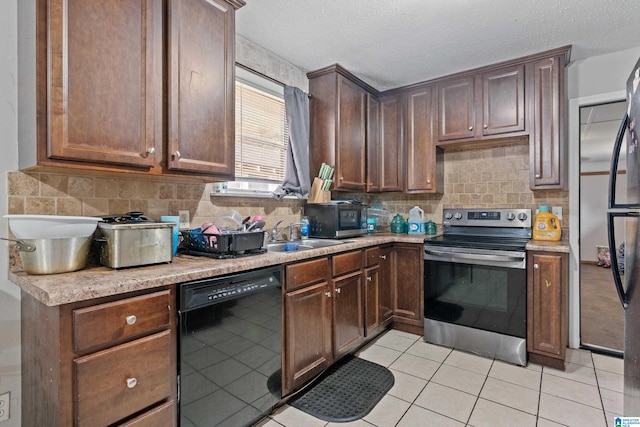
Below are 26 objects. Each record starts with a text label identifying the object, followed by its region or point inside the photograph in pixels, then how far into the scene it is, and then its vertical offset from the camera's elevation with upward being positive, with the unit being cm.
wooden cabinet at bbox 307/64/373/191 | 297 +84
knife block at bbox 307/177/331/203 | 292 +16
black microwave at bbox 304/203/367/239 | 274 -7
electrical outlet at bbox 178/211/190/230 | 206 -4
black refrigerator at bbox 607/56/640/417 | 114 -11
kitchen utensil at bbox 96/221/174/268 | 138 -14
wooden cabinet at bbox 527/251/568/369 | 235 -71
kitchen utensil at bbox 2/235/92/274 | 125 -16
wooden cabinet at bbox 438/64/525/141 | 284 +99
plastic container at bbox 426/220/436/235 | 349 -17
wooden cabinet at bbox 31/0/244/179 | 130 +59
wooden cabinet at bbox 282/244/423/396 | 197 -70
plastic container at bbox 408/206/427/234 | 350 -11
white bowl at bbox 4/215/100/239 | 121 -5
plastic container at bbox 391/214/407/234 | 366 -15
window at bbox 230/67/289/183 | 247 +67
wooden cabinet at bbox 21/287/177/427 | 107 -54
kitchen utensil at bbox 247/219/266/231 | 196 -8
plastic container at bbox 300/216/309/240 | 285 -16
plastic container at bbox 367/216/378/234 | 352 -15
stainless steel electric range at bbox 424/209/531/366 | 246 -64
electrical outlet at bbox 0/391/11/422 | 142 -85
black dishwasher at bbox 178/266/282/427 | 139 -65
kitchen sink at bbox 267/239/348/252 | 241 -25
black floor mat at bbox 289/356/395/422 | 189 -116
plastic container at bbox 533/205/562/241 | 275 -14
